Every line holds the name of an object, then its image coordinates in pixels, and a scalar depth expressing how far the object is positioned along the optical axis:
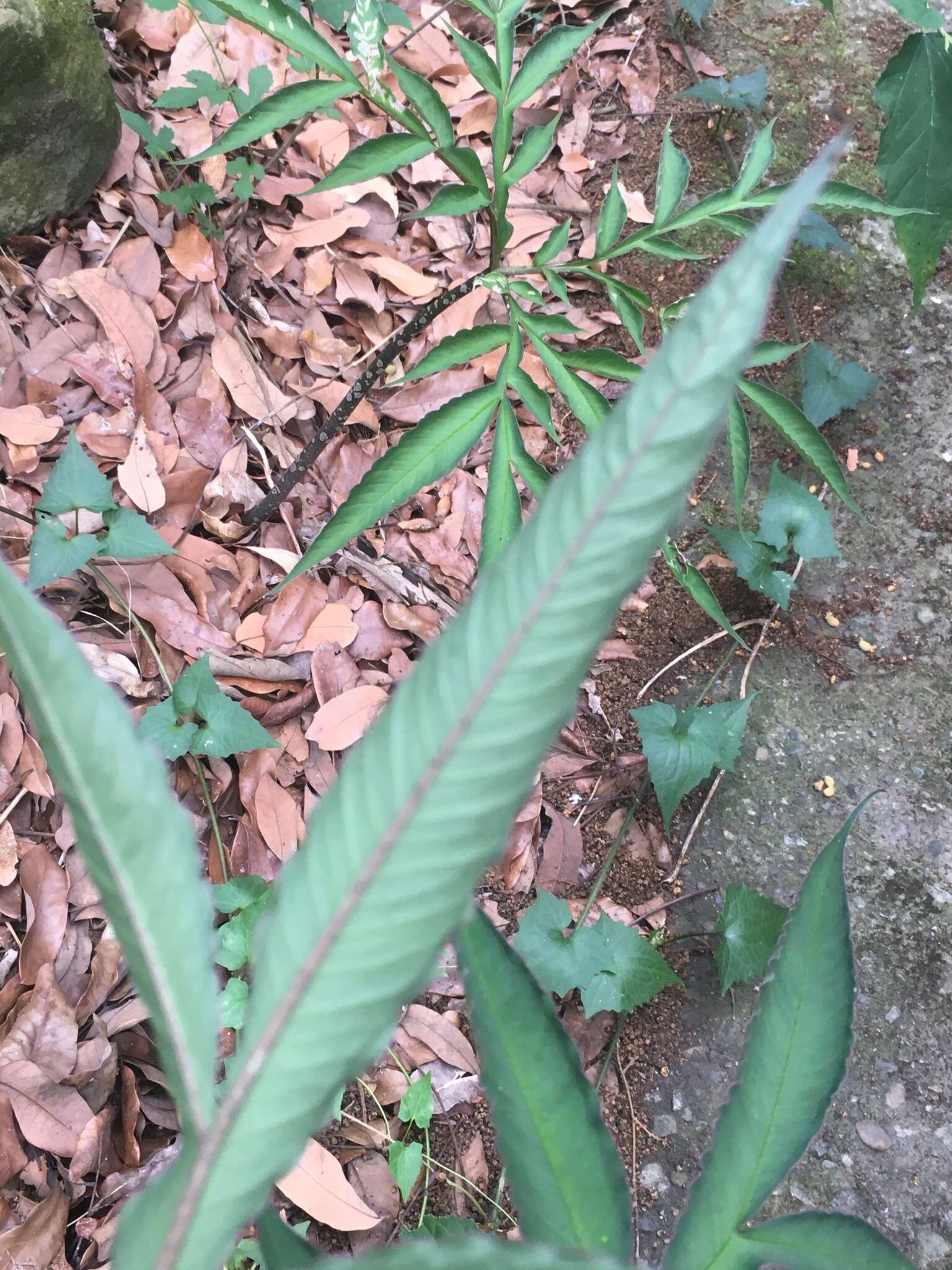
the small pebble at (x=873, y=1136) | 1.26
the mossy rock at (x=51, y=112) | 1.43
